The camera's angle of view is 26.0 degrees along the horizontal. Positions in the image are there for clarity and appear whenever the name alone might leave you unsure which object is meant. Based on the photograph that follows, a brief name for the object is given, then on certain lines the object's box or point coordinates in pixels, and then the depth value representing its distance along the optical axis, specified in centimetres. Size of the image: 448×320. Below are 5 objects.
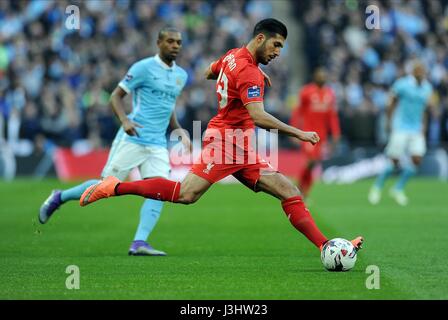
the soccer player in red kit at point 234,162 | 938
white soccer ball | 924
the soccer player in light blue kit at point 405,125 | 1925
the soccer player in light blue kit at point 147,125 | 1126
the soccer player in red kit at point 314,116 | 1902
